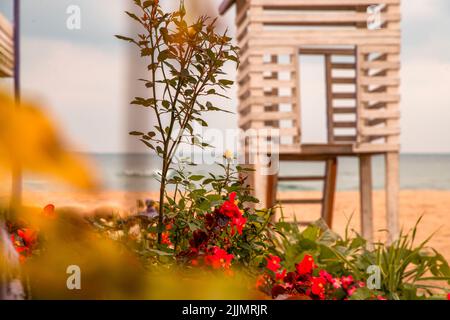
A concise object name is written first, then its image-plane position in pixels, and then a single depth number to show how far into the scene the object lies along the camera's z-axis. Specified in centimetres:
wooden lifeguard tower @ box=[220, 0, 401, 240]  827
